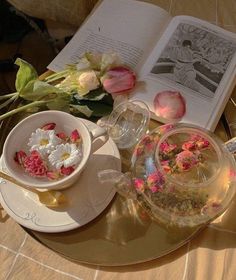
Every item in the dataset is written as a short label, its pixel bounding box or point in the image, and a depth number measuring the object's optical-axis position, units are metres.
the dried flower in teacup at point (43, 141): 0.52
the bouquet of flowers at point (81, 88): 0.63
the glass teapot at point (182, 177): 0.49
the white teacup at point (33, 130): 0.50
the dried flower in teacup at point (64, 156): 0.51
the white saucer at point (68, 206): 0.52
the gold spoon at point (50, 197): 0.53
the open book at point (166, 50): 0.66
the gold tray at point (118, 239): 0.51
